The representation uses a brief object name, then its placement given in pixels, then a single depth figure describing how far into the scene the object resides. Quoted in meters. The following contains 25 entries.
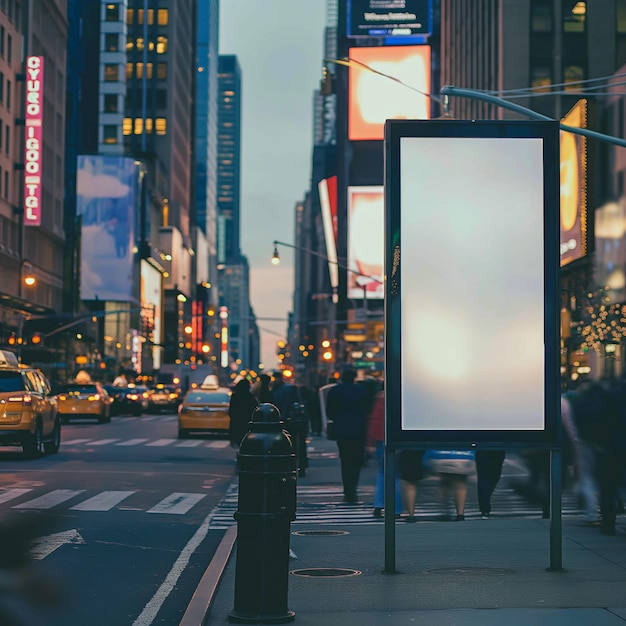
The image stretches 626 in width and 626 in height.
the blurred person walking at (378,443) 15.65
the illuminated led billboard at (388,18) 91.25
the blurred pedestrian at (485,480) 16.08
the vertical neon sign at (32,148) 83.38
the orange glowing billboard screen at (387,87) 84.56
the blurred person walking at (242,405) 23.19
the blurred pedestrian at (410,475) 14.98
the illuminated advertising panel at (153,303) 161.75
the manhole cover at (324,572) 10.66
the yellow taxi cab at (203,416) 38.03
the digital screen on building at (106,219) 145.00
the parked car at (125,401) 65.25
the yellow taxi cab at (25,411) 25.64
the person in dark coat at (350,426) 18.11
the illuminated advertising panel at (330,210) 110.01
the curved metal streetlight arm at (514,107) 21.85
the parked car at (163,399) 72.53
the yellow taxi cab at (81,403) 51.25
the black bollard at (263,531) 8.47
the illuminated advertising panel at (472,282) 10.66
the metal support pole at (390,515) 10.54
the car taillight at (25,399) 25.70
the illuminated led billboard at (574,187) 53.05
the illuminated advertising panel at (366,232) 81.88
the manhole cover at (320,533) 13.92
